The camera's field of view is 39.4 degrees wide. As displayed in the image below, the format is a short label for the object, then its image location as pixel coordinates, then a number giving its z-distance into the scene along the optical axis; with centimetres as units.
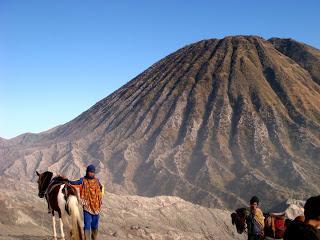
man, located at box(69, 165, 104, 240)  995
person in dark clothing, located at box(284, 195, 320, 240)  390
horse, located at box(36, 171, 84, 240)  986
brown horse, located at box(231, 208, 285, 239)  865
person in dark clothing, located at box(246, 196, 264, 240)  900
